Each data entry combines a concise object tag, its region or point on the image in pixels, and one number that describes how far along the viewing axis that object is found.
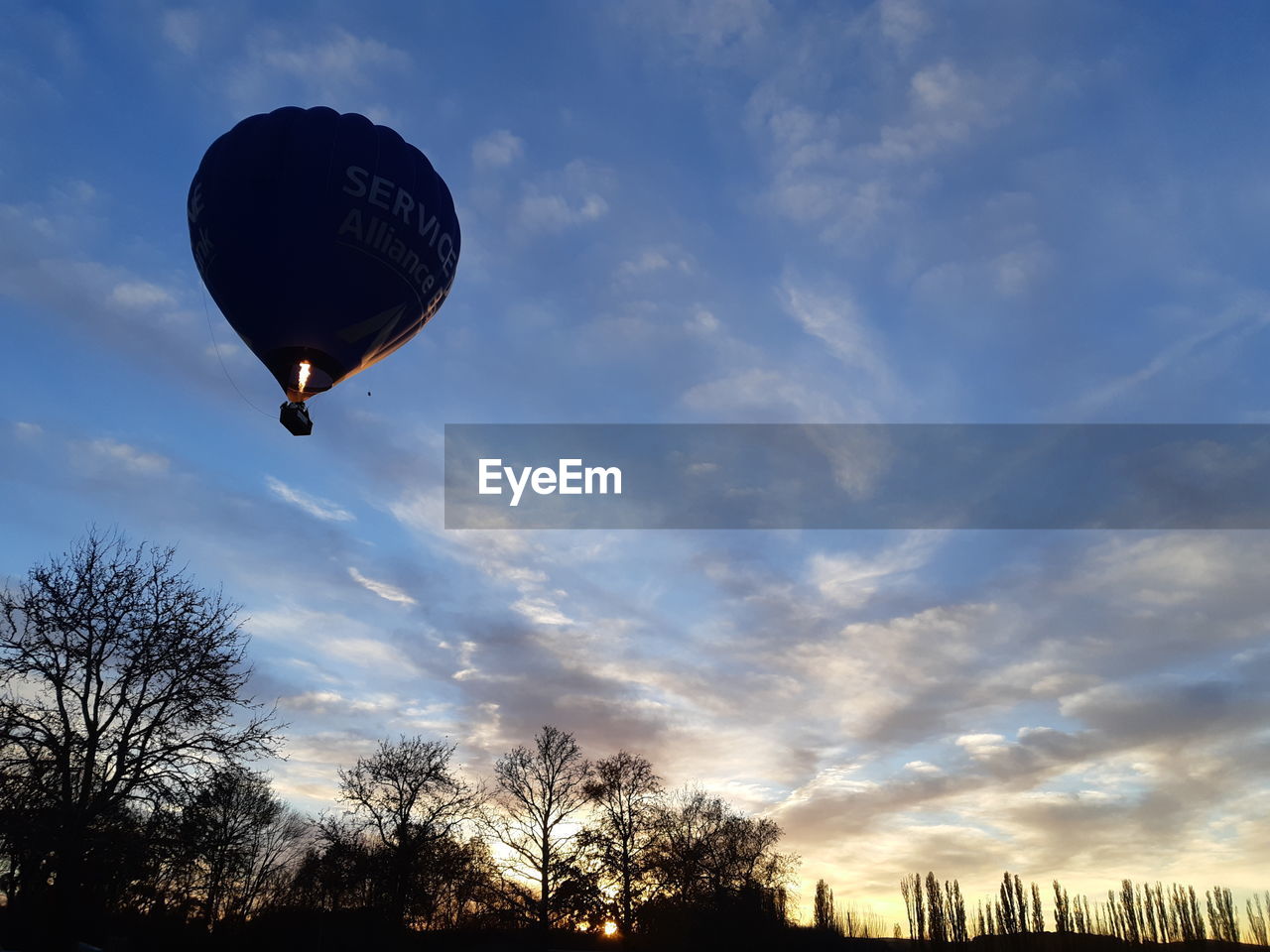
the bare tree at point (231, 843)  23.31
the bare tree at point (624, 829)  48.12
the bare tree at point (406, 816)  44.53
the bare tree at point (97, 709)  22.39
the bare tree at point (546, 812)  45.84
